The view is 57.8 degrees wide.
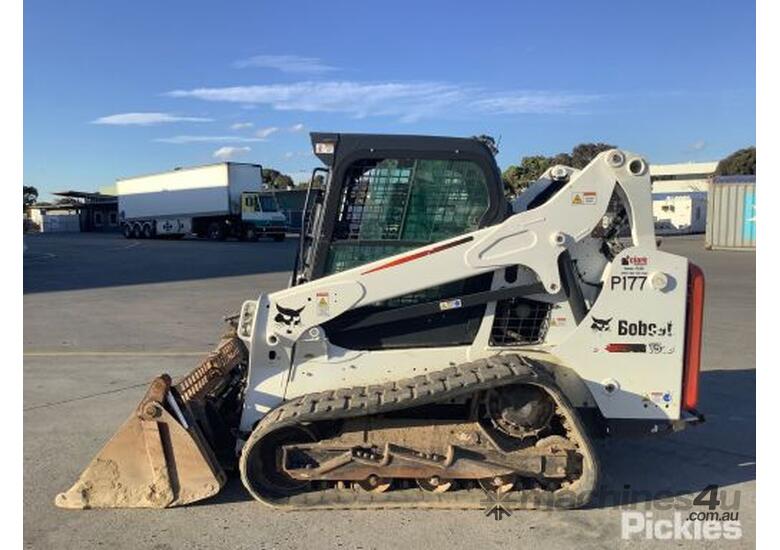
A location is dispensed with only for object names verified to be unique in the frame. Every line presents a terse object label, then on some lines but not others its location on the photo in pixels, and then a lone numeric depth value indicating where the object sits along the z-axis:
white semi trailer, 40.56
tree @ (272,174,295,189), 87.93
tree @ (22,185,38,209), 96.38
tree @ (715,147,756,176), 71.94
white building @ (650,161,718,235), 48.62
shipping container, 29.88
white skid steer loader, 4.29
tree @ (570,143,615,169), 48.82
